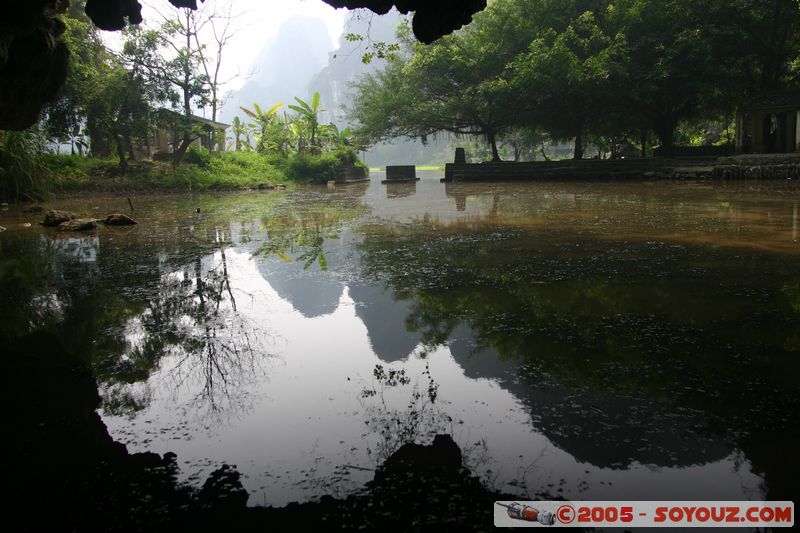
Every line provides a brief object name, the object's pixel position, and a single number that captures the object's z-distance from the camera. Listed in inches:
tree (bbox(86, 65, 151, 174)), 905.4
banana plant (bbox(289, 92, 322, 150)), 1304.4
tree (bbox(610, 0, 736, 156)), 895.7
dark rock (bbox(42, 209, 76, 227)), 440.1
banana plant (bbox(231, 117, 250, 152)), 1442.9
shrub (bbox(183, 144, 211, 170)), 1136.8
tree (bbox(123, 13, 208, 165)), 989.8
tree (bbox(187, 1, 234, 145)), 1175.0
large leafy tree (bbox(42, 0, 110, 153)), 872.3
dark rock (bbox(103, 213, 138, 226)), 447.8
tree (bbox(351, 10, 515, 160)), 1063.6
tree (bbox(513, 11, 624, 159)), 914.1
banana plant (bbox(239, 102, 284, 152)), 1389.0
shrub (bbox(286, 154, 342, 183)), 1270.9
